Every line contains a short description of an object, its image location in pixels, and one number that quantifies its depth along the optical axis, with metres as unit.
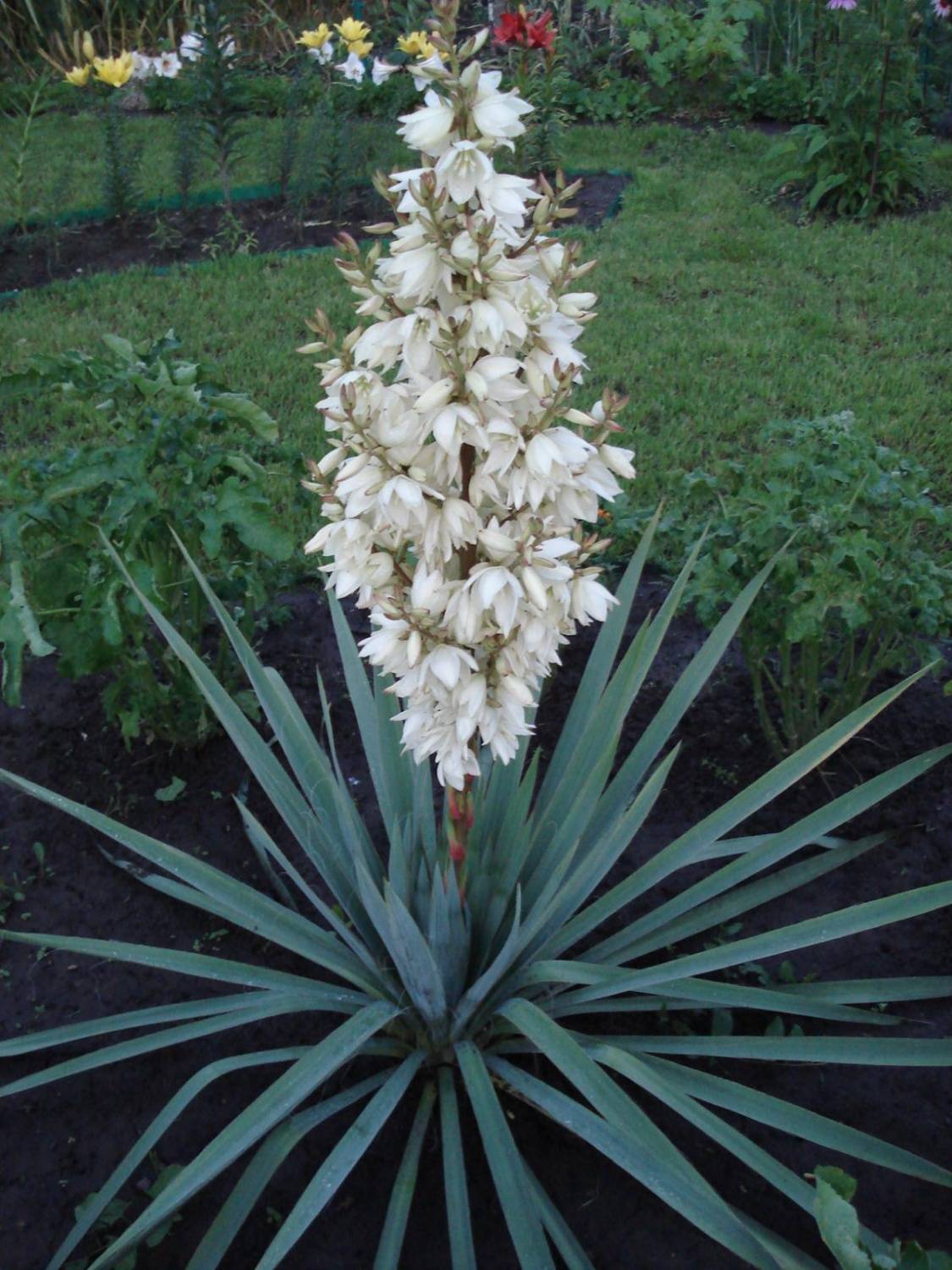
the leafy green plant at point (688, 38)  7.73
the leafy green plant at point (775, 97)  7.84
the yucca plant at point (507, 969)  1.68
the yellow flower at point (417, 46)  6.64
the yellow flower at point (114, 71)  6.30
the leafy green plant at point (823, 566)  2.50
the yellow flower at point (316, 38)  7.19
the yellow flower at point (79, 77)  6.56
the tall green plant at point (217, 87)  6.02
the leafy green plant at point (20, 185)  5.96
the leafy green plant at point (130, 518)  2.42
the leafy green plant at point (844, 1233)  1.37
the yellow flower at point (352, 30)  7.53
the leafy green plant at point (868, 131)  6.24
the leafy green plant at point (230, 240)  6.09
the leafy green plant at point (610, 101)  8.01
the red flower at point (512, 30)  5.55
